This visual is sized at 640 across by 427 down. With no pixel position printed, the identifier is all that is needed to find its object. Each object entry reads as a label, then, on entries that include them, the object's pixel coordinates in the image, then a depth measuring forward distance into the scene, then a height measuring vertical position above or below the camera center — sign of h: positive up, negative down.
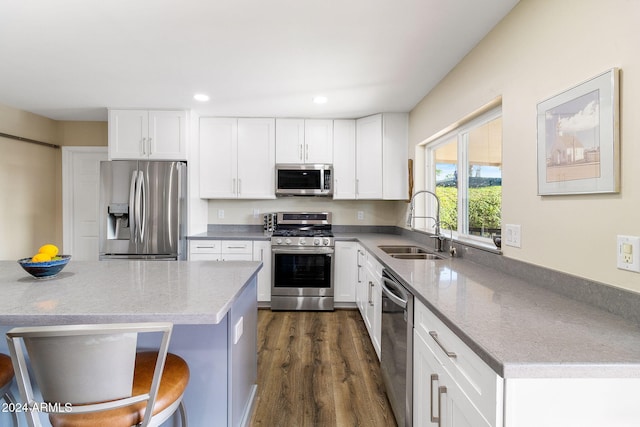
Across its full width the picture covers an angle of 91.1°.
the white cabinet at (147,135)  3.56 +0.90
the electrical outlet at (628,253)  1.01 -0.13
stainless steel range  3.62 -0.67
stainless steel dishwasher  1.51 -0.73
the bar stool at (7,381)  1.13 -0.61
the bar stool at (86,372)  0.87 -0.46
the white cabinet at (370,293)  2.37 -0.70
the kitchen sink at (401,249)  2.79 -0.32
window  2.09 +0.31
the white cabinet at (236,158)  3.87 +0.69
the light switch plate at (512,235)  1.63 -0.11
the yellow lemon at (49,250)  1.57 -0.19
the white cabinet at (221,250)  3.63 -0.42
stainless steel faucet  2.48 -0.18
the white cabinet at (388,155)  3.66 +0.70
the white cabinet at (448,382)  0.84 -0.54
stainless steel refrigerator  3.42 +0.04
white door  4.13 +0.18
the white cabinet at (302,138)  3.88 +0.94
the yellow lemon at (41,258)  1.53 -0.22
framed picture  1.09 +0.29
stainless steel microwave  3.86 +0.43
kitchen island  1.08 -0.34
